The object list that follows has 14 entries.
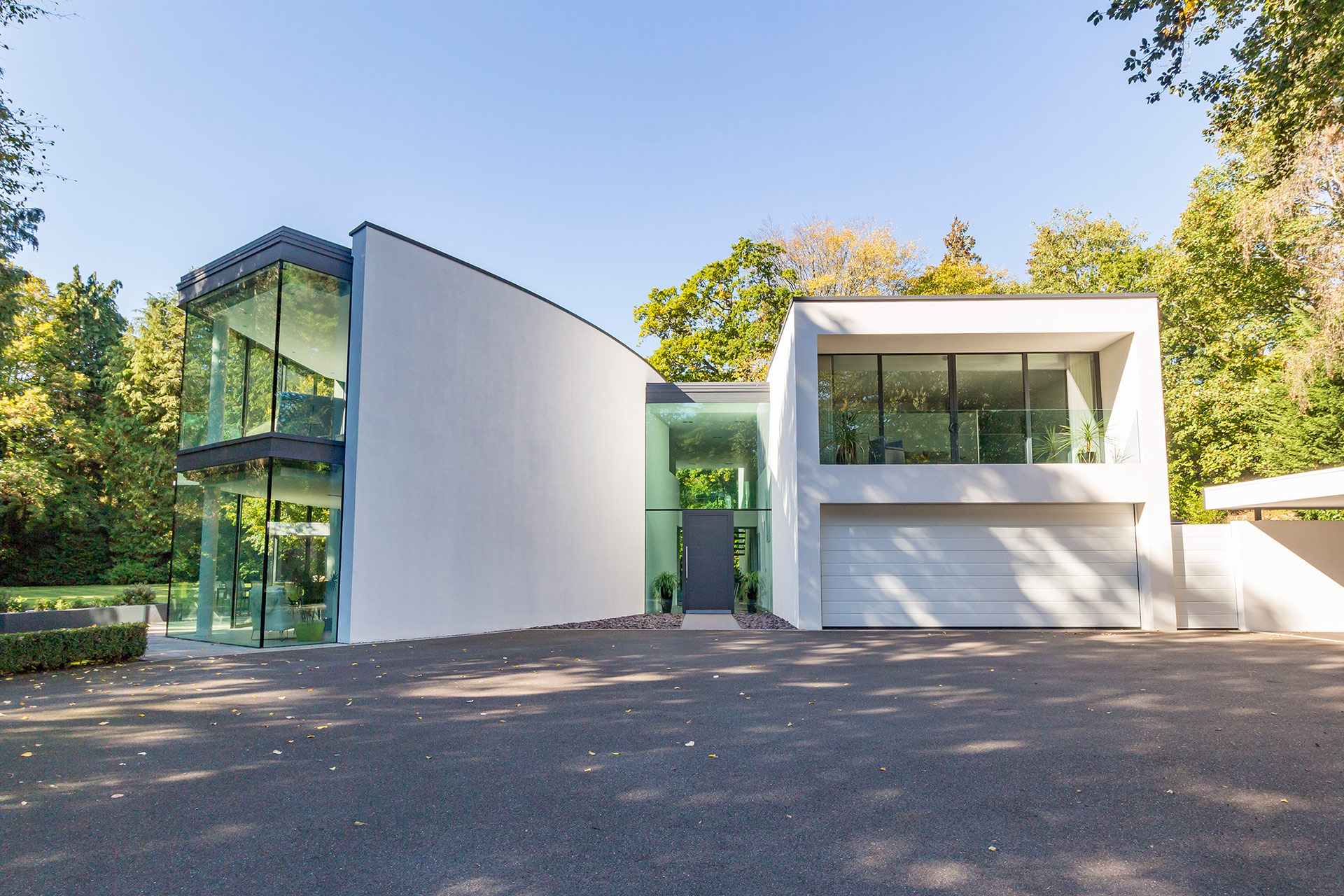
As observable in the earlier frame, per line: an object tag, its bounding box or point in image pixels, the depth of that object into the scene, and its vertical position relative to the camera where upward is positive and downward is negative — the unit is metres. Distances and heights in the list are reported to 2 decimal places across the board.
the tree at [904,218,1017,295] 25.62 +8.80
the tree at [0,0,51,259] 10.85 +5.26
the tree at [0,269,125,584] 21.17 +2.53
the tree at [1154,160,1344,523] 17.81 +4.79
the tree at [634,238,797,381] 25.39 +7.55
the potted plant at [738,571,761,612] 16.06 -1.29
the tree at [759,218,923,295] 25.14 +9.33
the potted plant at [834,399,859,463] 12.33 +1.58
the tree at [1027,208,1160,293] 24.94 +9.55
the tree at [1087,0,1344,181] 6.33 +4.29
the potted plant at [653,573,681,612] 16.36 -1.31
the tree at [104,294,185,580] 24.12 +2.35
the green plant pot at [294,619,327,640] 10.29 -1.36
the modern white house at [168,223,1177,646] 10.58 +1.16
